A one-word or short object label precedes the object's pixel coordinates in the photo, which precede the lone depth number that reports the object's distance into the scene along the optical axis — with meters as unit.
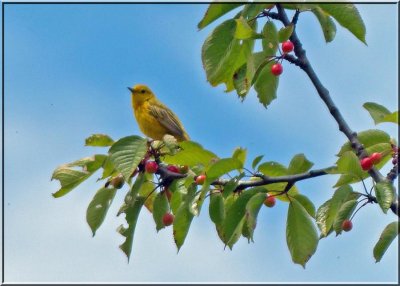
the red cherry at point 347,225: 6.65
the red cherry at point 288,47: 6.74
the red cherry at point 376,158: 6.05
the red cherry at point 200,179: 6.95
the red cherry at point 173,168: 8.00
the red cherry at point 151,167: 7.49
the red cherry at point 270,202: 7.41
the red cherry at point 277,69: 7.18
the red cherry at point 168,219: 7.94
